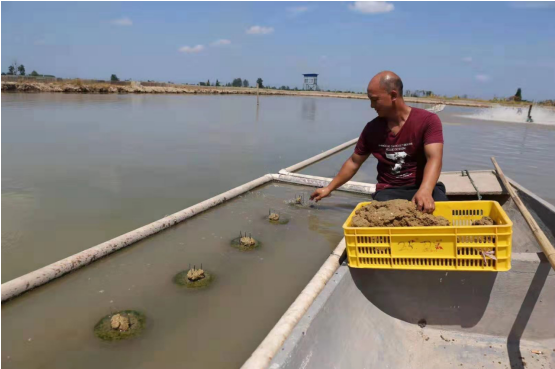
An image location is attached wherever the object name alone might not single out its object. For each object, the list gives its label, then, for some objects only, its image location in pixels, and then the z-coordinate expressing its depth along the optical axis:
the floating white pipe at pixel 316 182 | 5.68
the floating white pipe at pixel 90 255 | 2.70
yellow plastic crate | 2.04
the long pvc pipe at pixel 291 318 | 1.66
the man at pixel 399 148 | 2.41
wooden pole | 1.98
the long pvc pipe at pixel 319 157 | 6.94
